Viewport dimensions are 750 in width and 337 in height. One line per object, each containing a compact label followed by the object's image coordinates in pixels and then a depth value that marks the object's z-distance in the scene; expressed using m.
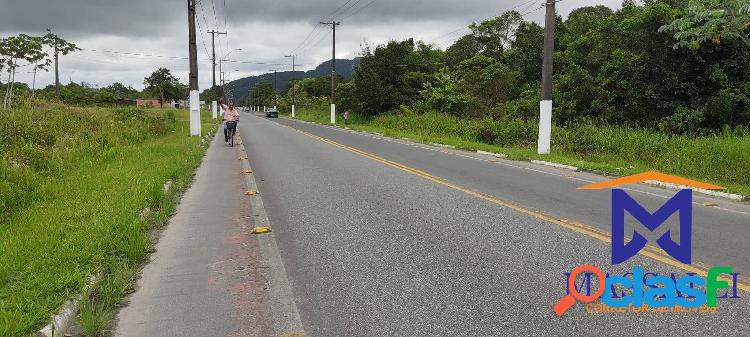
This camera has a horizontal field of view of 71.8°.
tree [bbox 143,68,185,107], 113.94
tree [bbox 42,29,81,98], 45.97
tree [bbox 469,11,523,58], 56.91
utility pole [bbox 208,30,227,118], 62.16
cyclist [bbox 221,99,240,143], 21.11
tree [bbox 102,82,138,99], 118.92
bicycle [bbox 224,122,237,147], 21.17
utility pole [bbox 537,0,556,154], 17.38
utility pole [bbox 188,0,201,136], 23.67
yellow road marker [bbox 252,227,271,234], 6.76
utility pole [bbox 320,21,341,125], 49.87
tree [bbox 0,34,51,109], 35.19
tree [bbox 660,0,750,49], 14.87
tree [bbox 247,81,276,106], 142.52
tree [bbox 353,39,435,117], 46.34
